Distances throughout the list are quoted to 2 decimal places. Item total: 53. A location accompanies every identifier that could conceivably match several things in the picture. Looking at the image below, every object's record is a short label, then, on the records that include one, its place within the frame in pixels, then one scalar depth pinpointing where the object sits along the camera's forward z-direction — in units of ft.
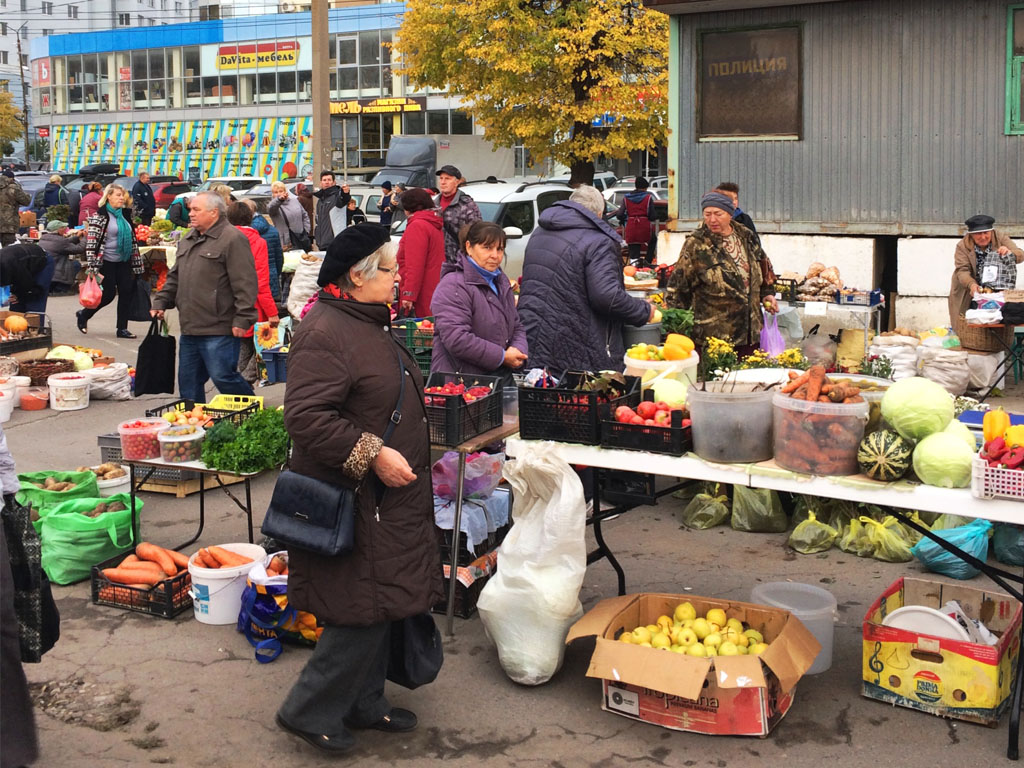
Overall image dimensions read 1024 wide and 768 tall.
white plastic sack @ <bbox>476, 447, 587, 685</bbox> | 15.11
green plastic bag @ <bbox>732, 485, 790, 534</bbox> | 22.07
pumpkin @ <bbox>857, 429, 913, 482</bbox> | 13.46
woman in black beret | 12.69
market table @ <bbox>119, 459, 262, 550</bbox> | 19.42
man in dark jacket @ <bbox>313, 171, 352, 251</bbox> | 56.70
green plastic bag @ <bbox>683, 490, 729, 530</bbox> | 22.58
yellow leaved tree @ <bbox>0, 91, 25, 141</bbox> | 194.59
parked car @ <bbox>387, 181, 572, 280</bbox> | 54.68
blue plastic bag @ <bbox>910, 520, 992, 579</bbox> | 19.10
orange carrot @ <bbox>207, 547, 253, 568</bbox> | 18.17
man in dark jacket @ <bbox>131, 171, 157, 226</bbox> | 70.90
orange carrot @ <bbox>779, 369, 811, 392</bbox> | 14.45
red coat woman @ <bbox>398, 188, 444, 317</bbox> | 30.76
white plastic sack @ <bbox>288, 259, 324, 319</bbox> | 40.37
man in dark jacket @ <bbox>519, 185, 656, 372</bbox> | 21.57
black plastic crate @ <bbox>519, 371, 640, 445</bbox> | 15.48
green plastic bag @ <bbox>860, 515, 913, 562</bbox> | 20.21
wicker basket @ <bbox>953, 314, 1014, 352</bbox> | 33.40
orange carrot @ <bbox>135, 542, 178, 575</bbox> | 18.94
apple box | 13.79
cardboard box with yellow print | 14.07
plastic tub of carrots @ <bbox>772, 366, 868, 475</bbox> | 13.80
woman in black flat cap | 34.24
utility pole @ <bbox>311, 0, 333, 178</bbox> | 58.65
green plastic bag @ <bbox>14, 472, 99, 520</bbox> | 21.56
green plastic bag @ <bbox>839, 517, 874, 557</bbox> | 20.58
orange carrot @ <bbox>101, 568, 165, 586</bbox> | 18.70
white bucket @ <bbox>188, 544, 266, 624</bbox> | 17.89
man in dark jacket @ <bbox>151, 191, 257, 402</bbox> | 24.84
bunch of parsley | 19.07
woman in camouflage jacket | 24.08
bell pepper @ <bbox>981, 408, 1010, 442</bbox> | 13.66
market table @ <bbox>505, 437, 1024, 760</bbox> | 13.08
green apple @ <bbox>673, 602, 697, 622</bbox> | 15.53
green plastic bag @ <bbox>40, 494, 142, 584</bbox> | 19.90
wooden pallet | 25.08
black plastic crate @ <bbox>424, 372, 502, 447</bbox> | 16.25
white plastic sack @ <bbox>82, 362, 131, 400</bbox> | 35.42
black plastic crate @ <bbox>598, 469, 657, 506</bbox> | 15.51
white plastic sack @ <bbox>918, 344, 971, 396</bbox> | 32.78
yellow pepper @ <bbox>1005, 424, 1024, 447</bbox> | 13.30
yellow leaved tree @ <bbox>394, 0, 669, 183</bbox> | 73.77
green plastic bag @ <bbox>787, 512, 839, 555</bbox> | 20.89
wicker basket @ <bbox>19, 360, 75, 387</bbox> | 35.14
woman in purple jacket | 19.49
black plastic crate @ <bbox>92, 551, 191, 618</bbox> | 18.39
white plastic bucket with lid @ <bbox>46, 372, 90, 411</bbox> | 34.01
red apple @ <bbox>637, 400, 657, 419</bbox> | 15.47
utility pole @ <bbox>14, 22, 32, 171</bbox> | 216.90
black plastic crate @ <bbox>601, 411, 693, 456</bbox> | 14.88
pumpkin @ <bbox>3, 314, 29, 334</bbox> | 35.78
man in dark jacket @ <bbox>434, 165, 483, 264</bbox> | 32.32
